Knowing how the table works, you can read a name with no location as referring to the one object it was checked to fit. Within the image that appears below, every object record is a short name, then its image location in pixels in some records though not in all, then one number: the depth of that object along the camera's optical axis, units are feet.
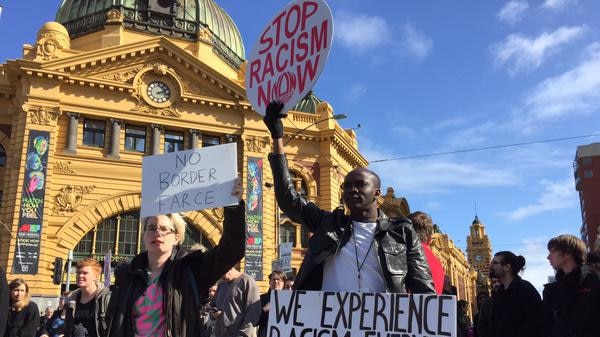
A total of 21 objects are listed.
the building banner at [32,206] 80.69
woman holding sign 10.56
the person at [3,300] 15.53
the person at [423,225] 15.46
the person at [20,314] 20.72
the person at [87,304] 16.93
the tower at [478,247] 531.50
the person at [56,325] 20.95
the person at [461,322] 22.72
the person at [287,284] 27.42
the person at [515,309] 16.31
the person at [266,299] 19.19
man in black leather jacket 10.60
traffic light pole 72.53
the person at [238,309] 19.69
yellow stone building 84.74
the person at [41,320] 24.34
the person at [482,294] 34.71
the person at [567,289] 15.42
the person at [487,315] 17.69
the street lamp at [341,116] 72.91
